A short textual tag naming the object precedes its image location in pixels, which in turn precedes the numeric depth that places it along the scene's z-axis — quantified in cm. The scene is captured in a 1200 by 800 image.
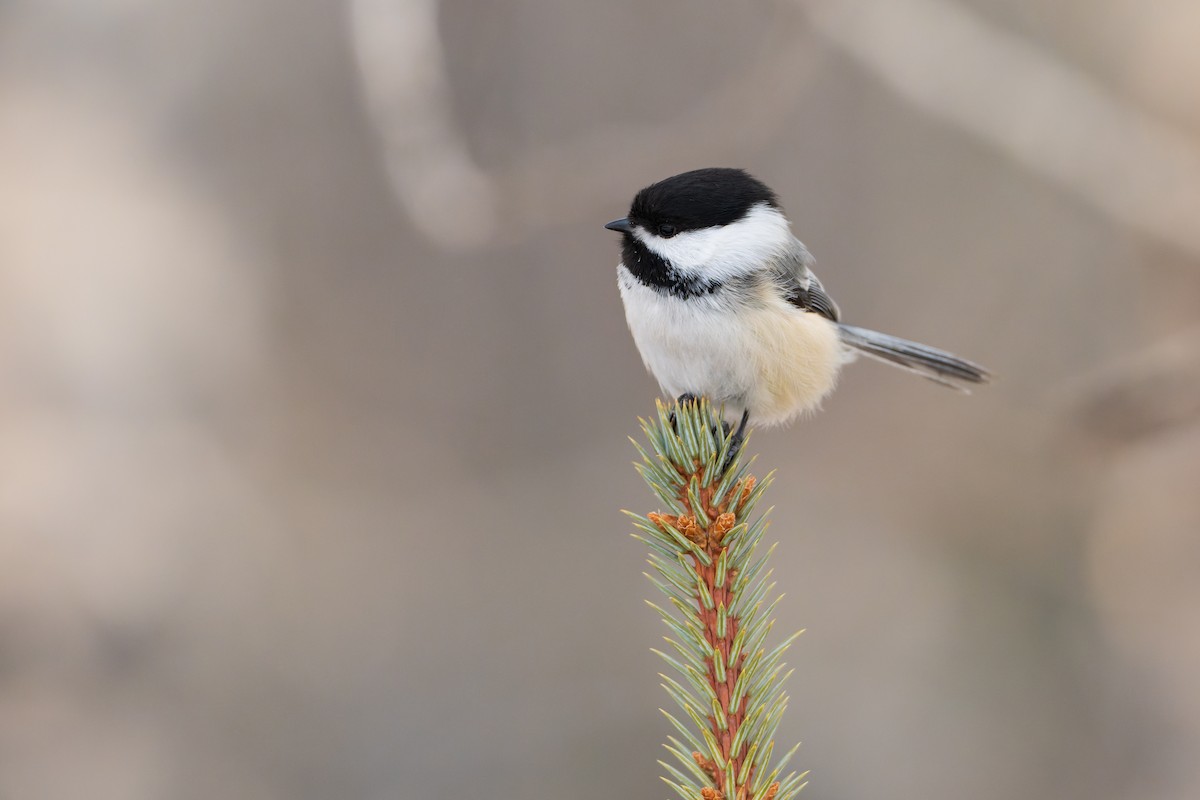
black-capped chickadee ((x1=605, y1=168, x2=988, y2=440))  465
